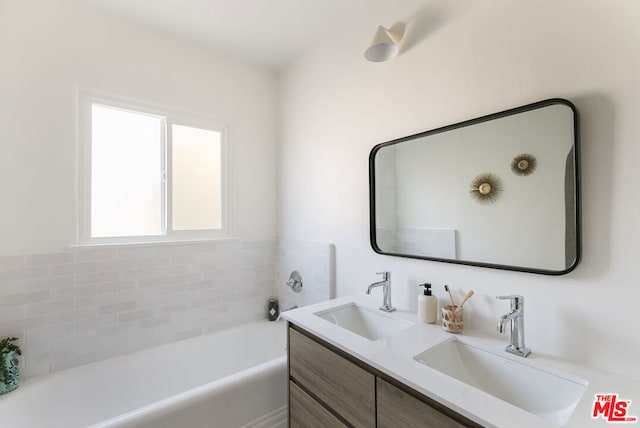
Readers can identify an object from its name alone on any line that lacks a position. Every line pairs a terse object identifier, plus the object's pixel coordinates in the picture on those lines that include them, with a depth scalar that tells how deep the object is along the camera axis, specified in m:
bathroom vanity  0.82
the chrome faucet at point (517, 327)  1.07
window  1.96
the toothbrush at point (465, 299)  1.25
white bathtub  1.42
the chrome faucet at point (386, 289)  1.58
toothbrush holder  1.25
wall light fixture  1.49
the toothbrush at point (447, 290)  1.35
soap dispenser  1.36
